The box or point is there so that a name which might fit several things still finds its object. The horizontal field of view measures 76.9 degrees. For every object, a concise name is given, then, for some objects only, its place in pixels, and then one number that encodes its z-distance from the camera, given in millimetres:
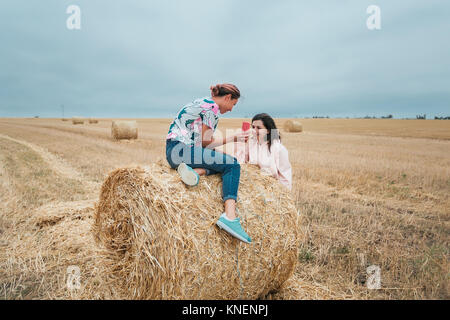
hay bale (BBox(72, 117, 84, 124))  40825
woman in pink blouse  3764
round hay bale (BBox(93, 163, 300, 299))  2602
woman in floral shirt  2918
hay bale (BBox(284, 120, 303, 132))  27938
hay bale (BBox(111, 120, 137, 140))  18141
